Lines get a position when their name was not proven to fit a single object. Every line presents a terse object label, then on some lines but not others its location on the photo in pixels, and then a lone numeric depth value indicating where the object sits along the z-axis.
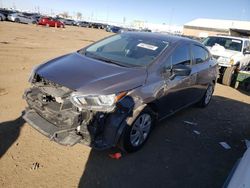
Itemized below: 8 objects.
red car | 29.75
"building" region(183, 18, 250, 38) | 41.39
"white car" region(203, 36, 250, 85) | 7.75
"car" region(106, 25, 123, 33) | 38.13
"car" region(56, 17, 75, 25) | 44.41
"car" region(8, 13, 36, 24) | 28.80
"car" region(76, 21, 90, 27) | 45.61
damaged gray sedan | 2.47
